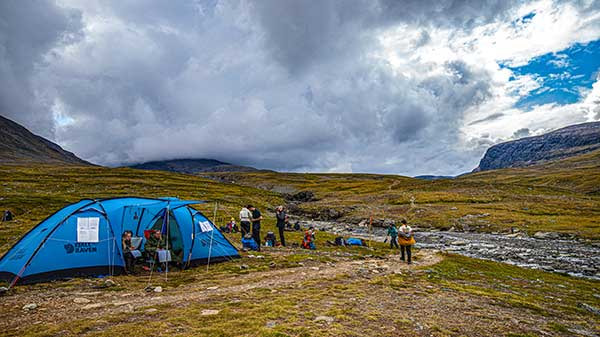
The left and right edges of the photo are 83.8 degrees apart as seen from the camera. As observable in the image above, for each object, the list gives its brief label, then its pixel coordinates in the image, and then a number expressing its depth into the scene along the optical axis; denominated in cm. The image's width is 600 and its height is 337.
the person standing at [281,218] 2599
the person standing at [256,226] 2392
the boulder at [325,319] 979
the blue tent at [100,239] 1469
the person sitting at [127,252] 1656
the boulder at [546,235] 4086
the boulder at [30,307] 1075
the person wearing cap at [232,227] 3453
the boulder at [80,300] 1163
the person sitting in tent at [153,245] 1756
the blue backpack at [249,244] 2416
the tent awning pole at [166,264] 1574
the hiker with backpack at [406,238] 2160
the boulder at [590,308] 1376
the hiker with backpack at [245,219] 2583
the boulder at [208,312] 1014
